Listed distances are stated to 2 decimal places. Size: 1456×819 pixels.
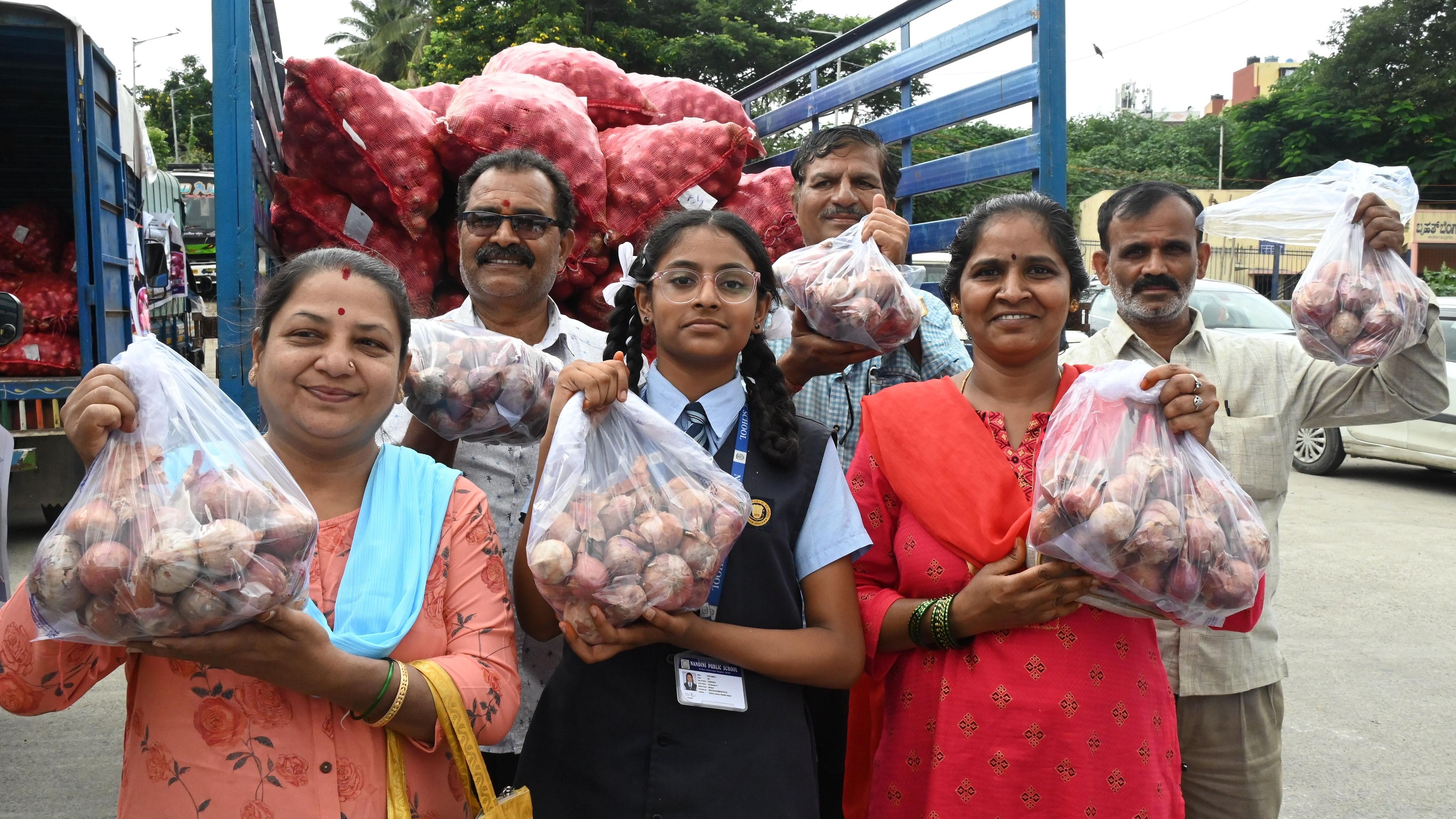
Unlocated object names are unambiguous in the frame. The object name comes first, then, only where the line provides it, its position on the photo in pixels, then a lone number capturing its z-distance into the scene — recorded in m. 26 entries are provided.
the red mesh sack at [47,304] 5.52
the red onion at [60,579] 1.24
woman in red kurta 1.72
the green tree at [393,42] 34.56
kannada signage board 24.36
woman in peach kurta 1.36
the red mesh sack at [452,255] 2.89
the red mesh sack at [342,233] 2.77
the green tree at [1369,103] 31.28
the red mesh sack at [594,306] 3.00
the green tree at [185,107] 43.50
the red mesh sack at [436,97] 3.31
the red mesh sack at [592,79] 3.54
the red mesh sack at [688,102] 3.81
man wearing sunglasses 2.12
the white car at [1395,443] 8.16
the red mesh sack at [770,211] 3.38
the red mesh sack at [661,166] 3.08
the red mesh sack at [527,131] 2.74
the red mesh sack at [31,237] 5.86
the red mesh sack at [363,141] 2.65
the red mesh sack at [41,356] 5.45
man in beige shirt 2.13
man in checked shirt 2.29
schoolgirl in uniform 1.59
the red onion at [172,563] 1.21
